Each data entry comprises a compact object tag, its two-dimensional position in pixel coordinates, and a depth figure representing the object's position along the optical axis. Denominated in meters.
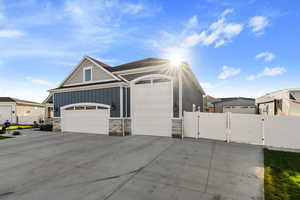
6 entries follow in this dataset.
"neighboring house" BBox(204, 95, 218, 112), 25.42
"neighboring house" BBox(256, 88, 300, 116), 8.24
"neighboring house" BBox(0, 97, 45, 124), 20.03
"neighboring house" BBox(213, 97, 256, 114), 20.19
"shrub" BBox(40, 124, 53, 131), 12.41
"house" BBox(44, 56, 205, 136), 8.55
